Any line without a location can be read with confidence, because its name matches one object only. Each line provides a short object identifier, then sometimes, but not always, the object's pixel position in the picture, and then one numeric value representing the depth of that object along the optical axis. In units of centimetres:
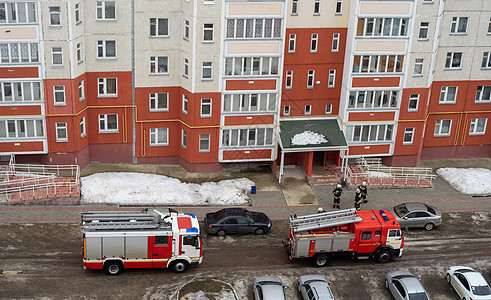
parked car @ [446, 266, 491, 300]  3503
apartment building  4372
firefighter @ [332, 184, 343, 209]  4388
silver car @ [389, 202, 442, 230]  4203
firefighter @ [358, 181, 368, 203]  4412
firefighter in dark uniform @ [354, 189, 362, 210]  4350
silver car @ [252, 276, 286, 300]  3366
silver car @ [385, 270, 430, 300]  3431
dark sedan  4038
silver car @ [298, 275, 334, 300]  3381
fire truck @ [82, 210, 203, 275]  3481
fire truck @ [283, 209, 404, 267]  3725
